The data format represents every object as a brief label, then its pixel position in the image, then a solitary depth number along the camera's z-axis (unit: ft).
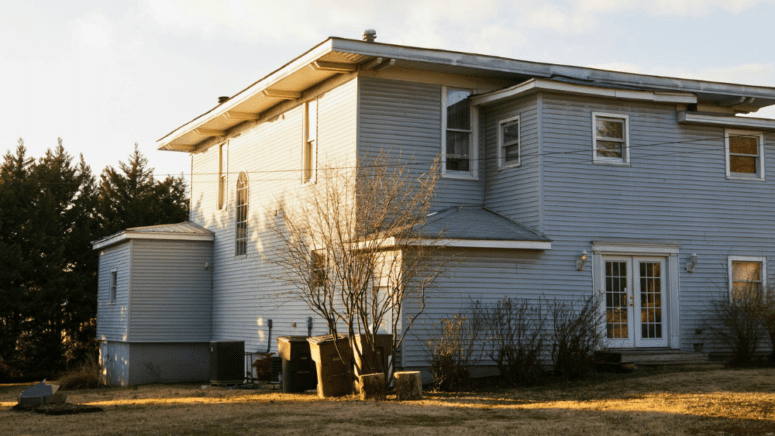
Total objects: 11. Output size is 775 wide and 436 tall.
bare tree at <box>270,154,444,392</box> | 50.21
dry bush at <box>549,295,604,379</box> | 53.26
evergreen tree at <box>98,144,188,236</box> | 116.26
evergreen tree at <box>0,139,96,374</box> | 100.99
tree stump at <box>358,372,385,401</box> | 47.96
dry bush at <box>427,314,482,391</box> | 51.57
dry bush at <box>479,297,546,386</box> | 52.90
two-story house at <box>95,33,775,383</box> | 58.44
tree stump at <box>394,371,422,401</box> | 46.98
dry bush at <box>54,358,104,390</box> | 79.80
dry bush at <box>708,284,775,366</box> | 59.77
